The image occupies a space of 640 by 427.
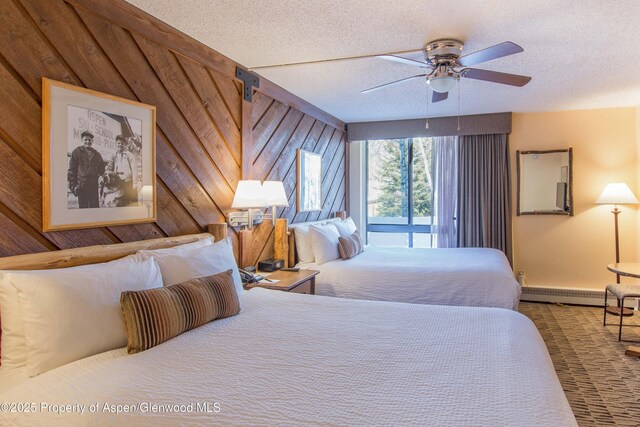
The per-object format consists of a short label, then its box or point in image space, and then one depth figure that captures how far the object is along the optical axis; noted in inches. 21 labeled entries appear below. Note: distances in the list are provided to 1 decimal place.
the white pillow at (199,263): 84.7
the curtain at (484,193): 211.5
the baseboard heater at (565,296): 198.7
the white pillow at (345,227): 183.8
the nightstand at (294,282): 118.2
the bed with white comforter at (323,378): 48.6
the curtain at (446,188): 224.4
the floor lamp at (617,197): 183.2
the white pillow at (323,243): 159.0
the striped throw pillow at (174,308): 67.6
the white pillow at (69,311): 59.3
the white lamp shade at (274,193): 132.5
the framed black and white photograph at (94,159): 76.4
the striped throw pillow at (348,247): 166.7
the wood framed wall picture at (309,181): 179.3
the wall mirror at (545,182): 204.7
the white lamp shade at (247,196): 123.6
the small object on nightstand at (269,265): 139.8
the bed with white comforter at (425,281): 136.2
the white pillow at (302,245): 161.6
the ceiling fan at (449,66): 110.1
